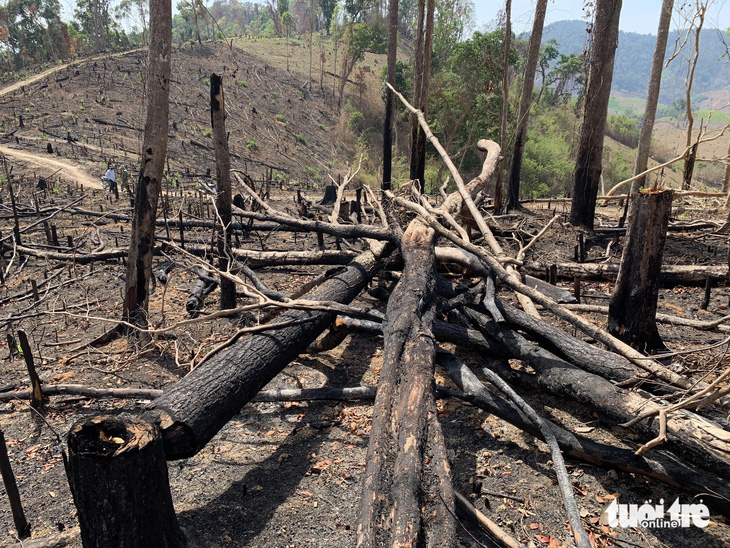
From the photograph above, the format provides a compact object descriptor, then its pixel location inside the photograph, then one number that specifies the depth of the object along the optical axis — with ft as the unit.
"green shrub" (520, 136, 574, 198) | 94.85
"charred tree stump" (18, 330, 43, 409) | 12.78
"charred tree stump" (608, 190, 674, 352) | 13.73
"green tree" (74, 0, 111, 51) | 150.10
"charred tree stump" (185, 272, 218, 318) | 20.72
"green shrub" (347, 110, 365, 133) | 129.39
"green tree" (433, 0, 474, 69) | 95.14
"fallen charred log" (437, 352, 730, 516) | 9.64
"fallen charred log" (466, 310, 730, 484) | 9.29
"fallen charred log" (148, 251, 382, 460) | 10.24
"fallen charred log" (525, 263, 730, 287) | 21.12
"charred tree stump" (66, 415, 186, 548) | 8.00
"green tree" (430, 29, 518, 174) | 76.33
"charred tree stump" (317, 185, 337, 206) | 48.26
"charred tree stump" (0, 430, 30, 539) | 9.18
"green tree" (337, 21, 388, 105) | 131.13
